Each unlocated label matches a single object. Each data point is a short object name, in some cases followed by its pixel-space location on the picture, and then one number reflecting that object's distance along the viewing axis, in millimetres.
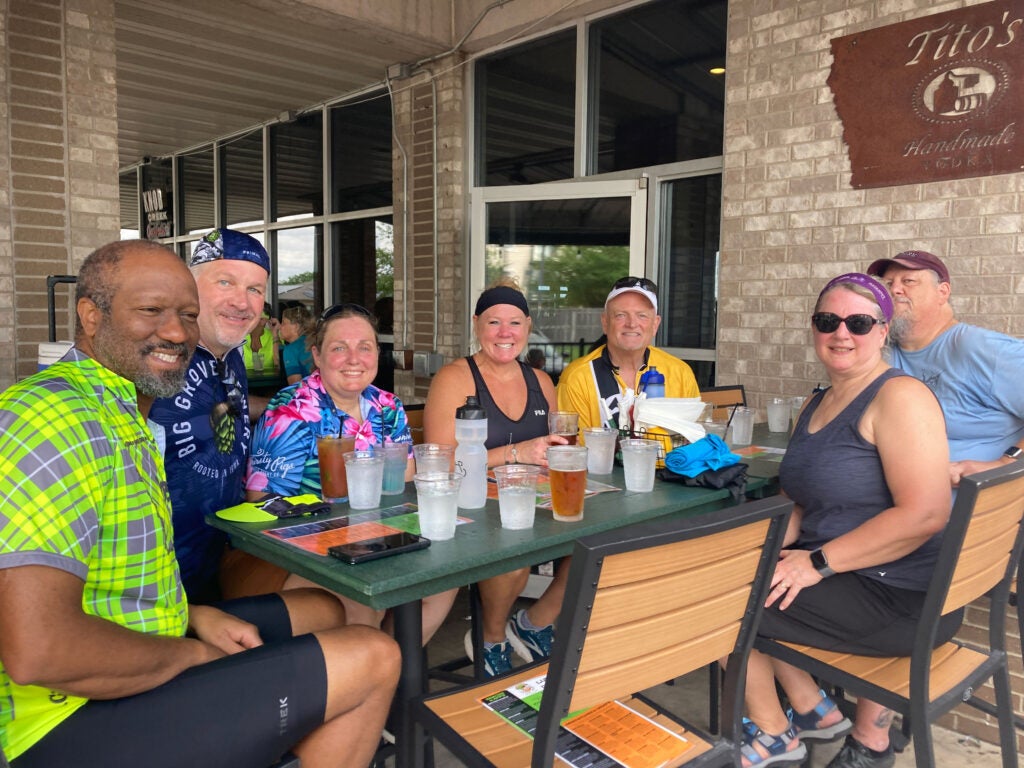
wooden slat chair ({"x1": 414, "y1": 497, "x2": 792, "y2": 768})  1150
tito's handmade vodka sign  2947
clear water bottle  1887
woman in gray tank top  1850
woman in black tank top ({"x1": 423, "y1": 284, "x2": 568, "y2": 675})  2510
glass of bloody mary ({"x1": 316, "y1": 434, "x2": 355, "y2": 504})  1920
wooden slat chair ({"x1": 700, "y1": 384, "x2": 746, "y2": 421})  3428
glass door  4590
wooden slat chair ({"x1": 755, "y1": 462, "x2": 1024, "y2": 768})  1620
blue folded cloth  2180
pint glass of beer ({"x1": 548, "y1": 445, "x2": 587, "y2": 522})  1731
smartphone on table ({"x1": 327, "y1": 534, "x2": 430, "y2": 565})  1448
